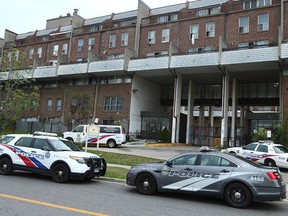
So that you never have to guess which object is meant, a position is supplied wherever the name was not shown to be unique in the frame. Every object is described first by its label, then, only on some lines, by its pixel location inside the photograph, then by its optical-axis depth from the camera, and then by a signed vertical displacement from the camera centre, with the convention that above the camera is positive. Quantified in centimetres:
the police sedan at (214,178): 789 -95
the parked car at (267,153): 1639 -40
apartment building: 3294 +802
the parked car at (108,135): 2777 +10
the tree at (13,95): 1939 +232
